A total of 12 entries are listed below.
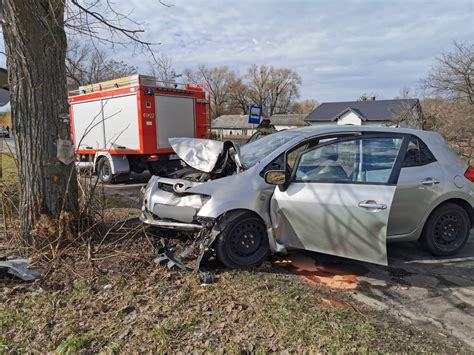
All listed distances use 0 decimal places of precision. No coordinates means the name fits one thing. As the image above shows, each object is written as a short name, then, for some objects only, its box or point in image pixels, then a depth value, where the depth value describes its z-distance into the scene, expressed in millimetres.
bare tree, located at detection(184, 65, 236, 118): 83562
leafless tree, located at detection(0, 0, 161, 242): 4156
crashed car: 3924
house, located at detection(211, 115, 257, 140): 83250
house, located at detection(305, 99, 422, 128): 53906
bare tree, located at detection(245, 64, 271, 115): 84250
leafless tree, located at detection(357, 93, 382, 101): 66562
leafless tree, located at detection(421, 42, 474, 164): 13657
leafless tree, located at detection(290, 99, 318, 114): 98638
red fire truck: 10031
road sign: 11065
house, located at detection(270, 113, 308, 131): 81000
